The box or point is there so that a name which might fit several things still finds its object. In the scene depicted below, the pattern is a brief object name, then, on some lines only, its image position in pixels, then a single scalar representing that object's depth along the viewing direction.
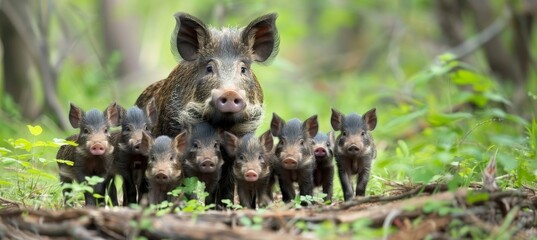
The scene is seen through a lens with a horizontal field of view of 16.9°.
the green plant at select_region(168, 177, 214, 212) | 12.89
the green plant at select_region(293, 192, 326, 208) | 13.74
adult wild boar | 16.08
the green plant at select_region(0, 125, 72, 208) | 14.09
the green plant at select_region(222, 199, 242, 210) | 13.77
